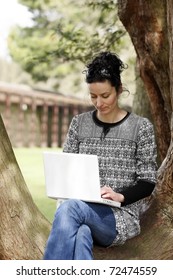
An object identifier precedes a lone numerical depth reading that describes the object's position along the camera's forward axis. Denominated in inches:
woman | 144.5
